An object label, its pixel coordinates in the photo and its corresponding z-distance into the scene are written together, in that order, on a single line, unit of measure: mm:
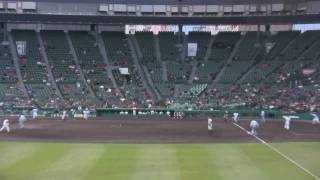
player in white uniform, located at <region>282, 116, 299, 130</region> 53250
